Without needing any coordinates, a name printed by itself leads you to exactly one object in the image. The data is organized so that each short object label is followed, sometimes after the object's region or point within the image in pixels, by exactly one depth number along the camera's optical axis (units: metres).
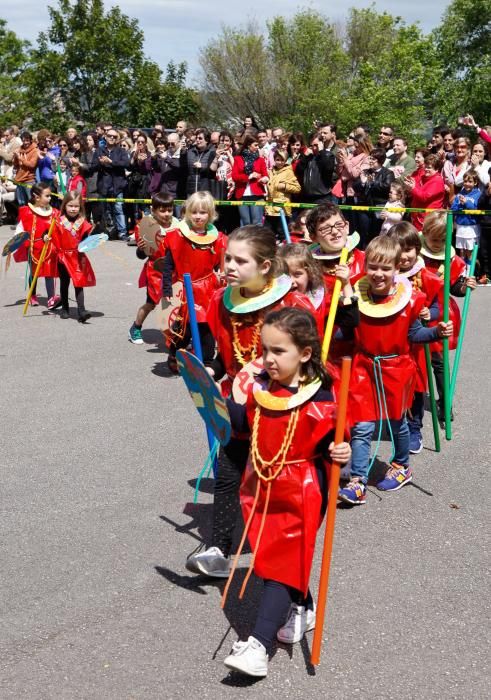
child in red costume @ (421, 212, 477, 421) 6.10
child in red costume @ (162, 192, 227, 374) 6.96
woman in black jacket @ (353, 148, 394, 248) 12.42
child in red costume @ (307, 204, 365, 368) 4.98
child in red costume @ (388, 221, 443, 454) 5.56
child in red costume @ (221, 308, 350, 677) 3.33
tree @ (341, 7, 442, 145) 31.50
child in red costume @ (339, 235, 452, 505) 4.88
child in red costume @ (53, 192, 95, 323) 9.73
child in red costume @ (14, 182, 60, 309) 10.09
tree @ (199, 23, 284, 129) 56.28
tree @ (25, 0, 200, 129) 34.94
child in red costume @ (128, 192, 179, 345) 8.18
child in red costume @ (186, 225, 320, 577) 3.95
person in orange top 17.08
